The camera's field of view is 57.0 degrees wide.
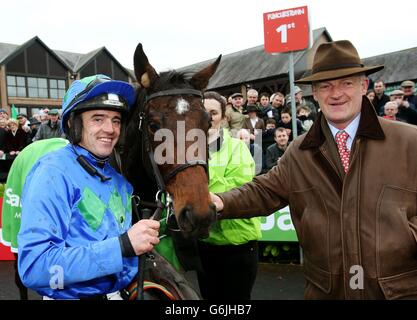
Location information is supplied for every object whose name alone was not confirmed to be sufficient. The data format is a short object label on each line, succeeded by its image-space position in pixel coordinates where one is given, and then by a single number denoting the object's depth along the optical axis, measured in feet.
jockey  5.24
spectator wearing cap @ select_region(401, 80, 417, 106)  27.50
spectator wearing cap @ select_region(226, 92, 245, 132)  27.32
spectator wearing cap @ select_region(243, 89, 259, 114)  31.86
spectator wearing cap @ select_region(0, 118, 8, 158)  34.50
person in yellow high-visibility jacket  10.14
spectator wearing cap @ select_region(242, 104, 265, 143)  27.48
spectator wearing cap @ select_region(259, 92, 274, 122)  29.68
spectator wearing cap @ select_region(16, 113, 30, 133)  38.18
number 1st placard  19.34
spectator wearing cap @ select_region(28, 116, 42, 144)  37.76
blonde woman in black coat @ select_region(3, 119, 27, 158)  34.50
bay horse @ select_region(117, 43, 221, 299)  7.09
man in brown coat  6.90
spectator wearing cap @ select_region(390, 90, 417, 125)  25.47
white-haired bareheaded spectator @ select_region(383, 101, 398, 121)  24.52
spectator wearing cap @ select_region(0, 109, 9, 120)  36.36
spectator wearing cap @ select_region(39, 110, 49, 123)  39.30
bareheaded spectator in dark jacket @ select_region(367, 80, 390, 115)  28.27
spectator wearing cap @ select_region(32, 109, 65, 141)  29.26
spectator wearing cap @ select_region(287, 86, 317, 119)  27.53
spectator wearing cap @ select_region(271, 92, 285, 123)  31.32
